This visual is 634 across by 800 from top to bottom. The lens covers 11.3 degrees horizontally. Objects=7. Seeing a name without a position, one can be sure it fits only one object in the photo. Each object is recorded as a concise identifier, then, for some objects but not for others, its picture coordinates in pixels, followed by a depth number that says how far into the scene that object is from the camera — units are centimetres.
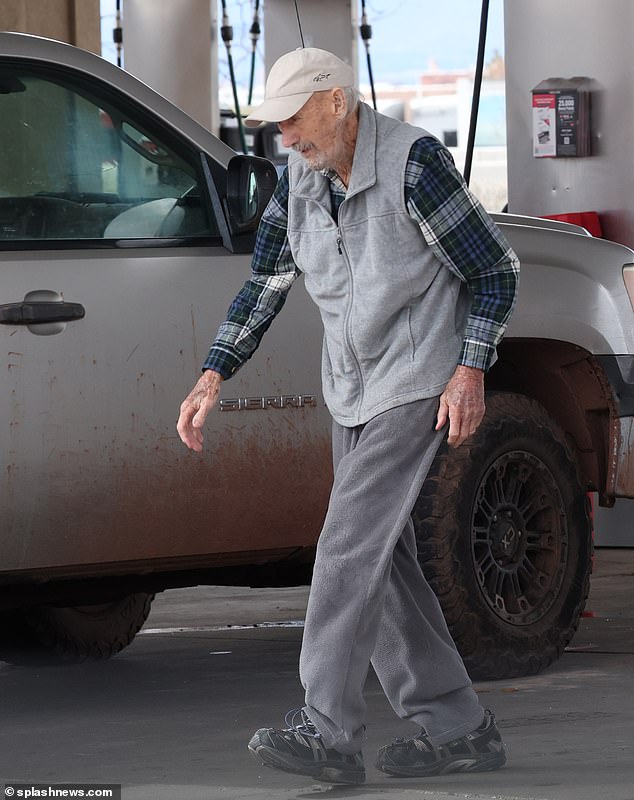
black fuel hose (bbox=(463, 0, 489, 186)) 1714
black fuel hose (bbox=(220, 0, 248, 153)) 2821
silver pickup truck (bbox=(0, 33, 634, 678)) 866
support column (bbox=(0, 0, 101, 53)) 1776
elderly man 715
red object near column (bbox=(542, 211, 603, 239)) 1546
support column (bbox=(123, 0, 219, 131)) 3219
